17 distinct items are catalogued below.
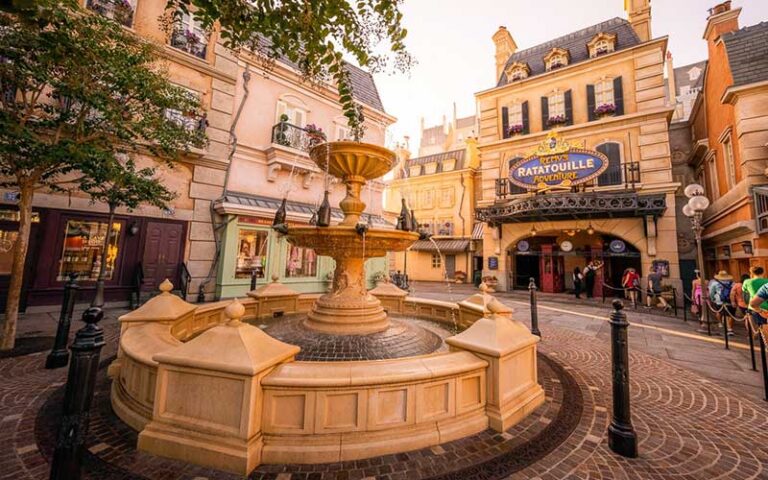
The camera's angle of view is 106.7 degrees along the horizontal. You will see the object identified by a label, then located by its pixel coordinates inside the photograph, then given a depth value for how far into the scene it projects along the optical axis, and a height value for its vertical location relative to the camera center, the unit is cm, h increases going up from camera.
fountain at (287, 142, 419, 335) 477 +34
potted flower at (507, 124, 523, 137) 1814 +888
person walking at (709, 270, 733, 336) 823 -38
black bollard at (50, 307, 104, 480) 183 -101
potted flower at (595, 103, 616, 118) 1546 +882
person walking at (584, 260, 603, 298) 1630 -27
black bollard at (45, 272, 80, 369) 450 -130
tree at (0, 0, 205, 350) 493 +319
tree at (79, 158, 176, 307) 604 +167
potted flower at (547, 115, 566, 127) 1680 +888
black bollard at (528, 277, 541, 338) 680 -107
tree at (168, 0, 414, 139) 289 +254
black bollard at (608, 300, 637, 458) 273 -123
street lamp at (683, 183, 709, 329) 824 +198
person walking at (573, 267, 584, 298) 1562 -60
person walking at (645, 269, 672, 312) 1209 -62
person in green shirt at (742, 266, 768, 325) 539 -31
